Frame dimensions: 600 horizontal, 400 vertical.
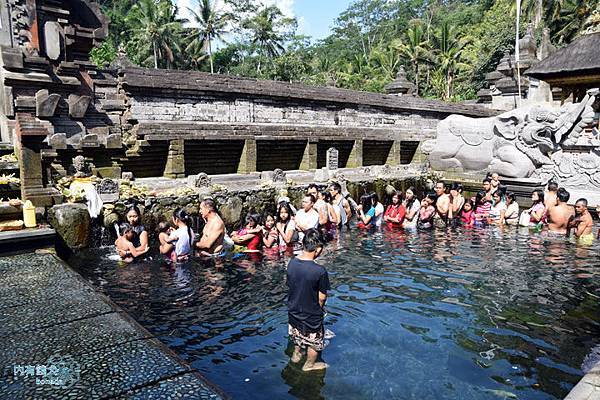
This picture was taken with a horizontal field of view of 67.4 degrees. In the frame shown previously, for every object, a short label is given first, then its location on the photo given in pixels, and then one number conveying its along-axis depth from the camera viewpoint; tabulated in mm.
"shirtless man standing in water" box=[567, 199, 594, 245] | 9336
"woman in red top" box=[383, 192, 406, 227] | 11094
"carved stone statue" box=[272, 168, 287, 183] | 12400
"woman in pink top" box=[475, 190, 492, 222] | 11586
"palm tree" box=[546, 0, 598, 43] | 27453
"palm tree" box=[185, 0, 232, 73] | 39406
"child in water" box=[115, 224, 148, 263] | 7984
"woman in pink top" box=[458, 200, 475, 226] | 11453
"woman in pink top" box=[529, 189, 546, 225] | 10688
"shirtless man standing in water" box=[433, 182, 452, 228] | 11242
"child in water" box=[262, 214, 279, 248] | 8945
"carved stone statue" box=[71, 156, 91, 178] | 9925
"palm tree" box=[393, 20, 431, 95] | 36684
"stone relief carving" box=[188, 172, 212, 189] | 10930
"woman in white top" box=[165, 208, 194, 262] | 7986
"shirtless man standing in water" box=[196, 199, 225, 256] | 8141
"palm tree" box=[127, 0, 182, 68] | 36844
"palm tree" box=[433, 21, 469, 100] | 34250
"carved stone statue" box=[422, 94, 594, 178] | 12828
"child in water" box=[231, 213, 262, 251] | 8680
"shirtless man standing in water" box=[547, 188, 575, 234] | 10047
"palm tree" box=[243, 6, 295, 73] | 41281
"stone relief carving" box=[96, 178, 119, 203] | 9258
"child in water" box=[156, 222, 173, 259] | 8031
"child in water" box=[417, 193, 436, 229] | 11023
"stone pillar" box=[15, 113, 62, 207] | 7734
